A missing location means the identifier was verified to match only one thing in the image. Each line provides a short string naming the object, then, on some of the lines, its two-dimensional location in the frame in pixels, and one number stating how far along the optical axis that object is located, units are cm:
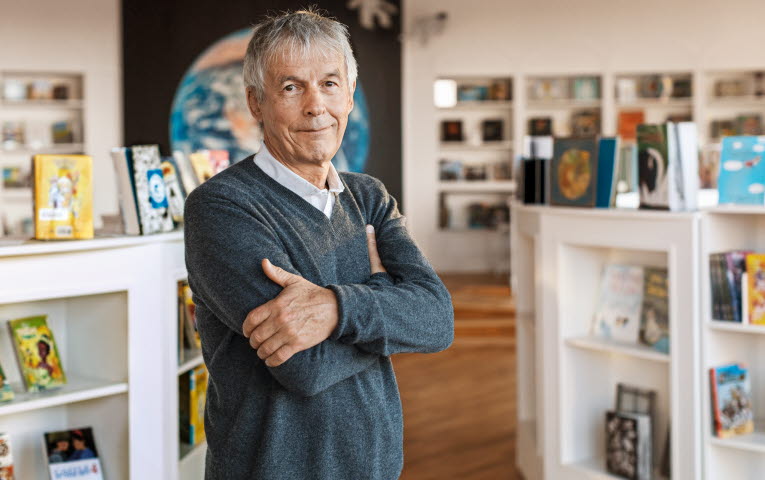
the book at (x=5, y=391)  245
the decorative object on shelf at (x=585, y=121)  973
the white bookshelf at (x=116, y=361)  260
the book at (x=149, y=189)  269
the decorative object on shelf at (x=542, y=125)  978
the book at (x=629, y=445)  325
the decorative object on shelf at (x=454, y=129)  990
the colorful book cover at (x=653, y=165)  304
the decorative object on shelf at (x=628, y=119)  969
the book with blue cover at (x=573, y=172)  337
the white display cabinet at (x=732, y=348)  295
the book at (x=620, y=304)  335
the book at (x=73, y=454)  262
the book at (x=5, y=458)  250
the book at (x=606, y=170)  330
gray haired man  144
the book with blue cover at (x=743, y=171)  295
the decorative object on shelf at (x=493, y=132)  988
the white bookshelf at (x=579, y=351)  335
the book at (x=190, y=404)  298
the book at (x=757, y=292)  293
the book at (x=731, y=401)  299
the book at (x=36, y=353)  256
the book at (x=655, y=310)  323
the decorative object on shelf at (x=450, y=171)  990
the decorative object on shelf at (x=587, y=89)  972
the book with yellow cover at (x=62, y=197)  245
